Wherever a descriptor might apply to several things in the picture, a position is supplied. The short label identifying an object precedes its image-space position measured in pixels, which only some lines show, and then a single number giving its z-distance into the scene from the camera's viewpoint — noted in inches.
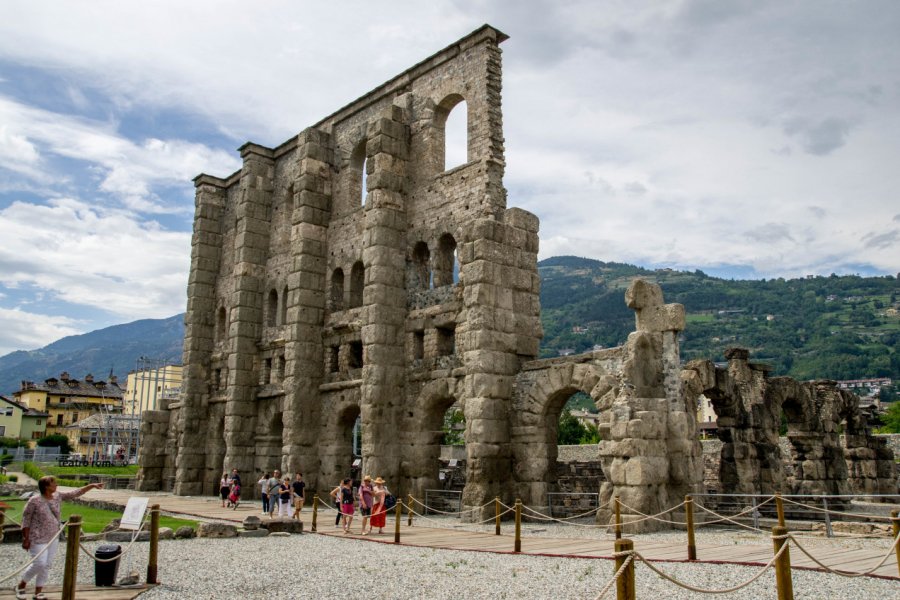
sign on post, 389.7
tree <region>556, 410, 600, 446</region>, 2395.4
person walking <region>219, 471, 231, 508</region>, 906.3
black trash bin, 357.0
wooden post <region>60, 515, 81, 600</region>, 295.0
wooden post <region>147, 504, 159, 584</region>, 372.2
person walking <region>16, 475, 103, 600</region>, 321.4
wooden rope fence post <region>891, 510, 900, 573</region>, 315.3
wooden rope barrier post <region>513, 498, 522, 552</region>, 470.6
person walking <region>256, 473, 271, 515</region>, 780.6
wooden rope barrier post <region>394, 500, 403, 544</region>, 536.7
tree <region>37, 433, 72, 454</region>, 2473.5
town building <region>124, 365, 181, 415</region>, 2511.6
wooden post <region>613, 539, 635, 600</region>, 224.1
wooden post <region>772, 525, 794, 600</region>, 247.6
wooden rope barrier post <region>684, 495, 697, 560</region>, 395.9
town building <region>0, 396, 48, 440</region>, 2940.5
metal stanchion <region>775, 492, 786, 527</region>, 429.1
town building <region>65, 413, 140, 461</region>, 1768.0
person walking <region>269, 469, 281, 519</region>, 741.9
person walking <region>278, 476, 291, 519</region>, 706.2
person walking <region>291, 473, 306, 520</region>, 694.5
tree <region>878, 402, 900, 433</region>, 2260.1
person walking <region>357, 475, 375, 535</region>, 602.9
